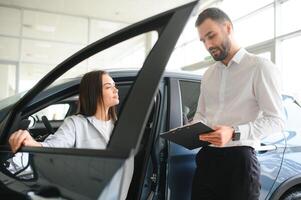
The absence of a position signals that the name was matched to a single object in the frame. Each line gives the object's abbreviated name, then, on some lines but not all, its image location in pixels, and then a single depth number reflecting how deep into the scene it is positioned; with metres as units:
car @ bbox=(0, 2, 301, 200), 0.96
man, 1.42
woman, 1.50
